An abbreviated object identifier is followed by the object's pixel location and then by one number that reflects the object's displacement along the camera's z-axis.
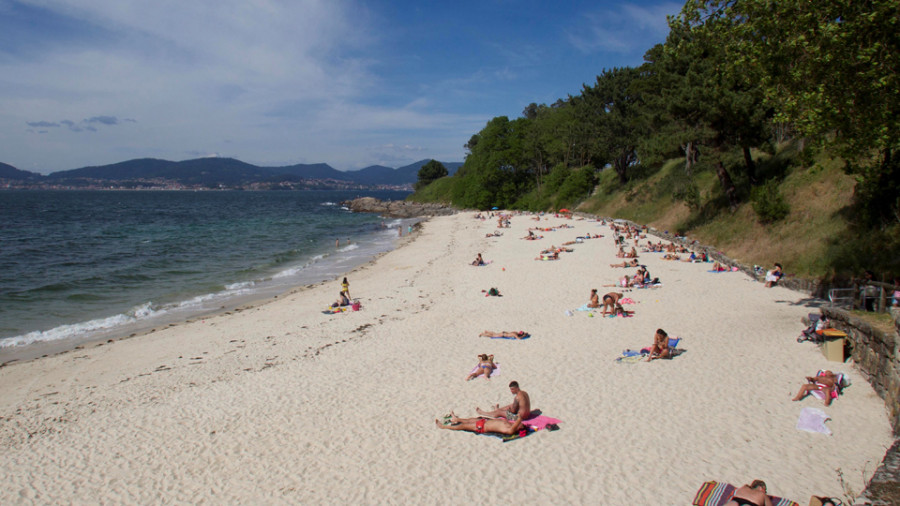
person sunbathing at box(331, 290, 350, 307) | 17.06
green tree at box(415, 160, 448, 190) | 108.44
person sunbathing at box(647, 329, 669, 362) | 10.49
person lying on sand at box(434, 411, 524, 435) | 7.61
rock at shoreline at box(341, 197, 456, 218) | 72.81
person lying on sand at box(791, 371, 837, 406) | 8.18
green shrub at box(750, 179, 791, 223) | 20.25
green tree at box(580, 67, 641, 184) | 41.81
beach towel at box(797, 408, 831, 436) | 7.34
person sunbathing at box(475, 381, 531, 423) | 7.91
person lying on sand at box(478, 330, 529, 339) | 12.41
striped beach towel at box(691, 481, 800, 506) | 5.67
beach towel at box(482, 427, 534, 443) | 7.59
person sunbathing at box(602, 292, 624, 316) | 14.14
